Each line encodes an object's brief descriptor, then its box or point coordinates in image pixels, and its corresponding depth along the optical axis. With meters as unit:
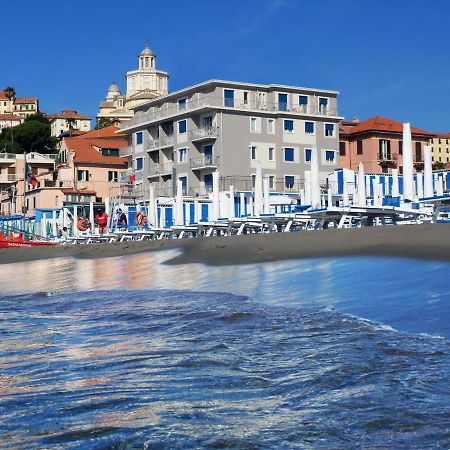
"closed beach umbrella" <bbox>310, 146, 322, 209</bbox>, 24.05
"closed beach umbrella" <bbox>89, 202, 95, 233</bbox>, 42.53
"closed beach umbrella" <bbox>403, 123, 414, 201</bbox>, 20.27
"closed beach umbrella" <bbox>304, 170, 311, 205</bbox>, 25.45
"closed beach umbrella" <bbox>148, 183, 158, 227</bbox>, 35.84
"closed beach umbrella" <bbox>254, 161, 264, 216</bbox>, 28.88
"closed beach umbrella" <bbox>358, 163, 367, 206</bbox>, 22.28
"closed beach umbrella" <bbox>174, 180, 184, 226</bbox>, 33.09
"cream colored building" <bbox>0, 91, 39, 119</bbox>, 185.38
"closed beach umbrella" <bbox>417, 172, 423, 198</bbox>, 26.47
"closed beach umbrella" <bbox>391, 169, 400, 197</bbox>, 26.85
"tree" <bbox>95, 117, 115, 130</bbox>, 151.90
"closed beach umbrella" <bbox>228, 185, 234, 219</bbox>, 30.80
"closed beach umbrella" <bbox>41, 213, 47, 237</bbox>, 54.54
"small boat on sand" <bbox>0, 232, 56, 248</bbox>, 40.09
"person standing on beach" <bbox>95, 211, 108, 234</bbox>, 42.03
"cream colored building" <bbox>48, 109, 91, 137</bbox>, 183.00
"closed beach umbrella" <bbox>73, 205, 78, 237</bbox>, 49.61
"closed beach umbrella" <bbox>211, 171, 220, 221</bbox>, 30.22
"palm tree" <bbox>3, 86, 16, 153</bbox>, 195.81
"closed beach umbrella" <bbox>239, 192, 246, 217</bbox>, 35.59
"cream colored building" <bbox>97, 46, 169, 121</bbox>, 159.11
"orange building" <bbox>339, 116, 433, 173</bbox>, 74.56
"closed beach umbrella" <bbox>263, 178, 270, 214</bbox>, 29.23
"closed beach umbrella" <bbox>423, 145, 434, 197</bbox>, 21.41
